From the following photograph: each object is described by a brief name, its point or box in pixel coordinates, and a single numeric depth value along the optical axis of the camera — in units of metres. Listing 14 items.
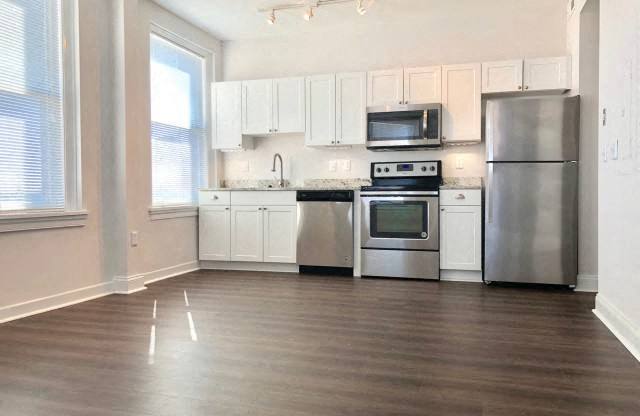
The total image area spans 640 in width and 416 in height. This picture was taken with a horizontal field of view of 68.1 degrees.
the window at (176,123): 4.70
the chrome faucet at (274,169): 5.44
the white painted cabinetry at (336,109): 4.95
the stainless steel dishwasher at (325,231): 4.79
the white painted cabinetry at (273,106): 5.17
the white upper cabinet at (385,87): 4.81
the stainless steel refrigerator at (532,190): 4.08
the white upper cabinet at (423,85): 4.69
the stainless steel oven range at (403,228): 4.50
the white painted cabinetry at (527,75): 4.42
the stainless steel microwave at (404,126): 4.62
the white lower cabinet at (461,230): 4.41
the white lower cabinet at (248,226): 5.00
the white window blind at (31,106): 3.20
